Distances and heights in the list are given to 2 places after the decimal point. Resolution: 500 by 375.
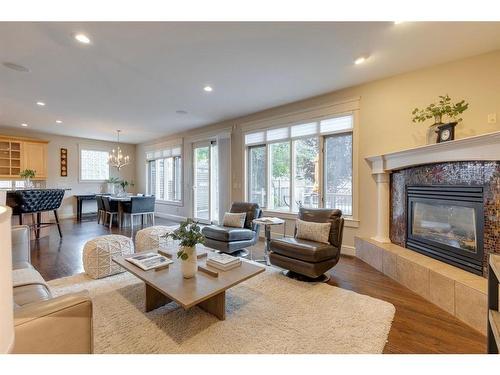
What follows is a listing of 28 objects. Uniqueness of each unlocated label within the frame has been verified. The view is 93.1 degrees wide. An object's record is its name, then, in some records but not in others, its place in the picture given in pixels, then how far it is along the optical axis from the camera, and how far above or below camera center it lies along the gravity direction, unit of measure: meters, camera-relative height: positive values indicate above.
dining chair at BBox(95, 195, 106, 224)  6.48 -0.68
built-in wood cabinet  6.48 +0.87
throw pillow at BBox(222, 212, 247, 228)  4.01 -0.58
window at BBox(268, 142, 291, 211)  4.77 +0.19
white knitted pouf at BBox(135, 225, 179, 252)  3.37 -0.77
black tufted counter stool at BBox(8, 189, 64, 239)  4.19 -0.27
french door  6.27 +0.08
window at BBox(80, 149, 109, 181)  7.97 +0.75
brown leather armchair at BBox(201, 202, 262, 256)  3.58 -0.77
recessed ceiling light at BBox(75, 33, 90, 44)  2.40 +1.54
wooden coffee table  1.73 -0.79
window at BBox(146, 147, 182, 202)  7.39 +0.40
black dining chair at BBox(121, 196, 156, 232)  5.98 -0.53
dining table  6.00 -0.37
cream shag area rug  1.69 -1.14
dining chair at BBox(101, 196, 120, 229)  6.16 -0.54
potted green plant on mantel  2.71 +0.85
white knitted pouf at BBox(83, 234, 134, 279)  2.79 -0.82
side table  3.40 -0.58
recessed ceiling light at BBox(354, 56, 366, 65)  2.89 +1.55
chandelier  8.33 +0.97
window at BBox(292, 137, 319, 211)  4.35 +0.23
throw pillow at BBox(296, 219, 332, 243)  2.98 -0.59
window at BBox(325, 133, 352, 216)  3.99 +0.22
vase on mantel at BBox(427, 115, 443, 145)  2.88 +0.67
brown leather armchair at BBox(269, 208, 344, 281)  2.67 -0.79
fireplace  2.37 -0.45
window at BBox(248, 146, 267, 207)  5.13 +0.23
